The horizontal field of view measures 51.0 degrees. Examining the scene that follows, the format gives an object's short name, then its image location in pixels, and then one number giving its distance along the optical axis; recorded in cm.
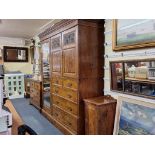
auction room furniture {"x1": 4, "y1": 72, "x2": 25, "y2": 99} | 581
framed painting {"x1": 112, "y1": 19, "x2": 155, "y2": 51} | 183
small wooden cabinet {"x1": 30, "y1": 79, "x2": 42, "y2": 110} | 408
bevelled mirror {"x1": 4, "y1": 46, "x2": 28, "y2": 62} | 613
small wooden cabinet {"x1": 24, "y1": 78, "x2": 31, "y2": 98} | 586
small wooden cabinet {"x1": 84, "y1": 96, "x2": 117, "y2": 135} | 209
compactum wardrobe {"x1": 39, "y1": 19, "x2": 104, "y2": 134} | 237
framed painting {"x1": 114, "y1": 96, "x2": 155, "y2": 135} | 186
